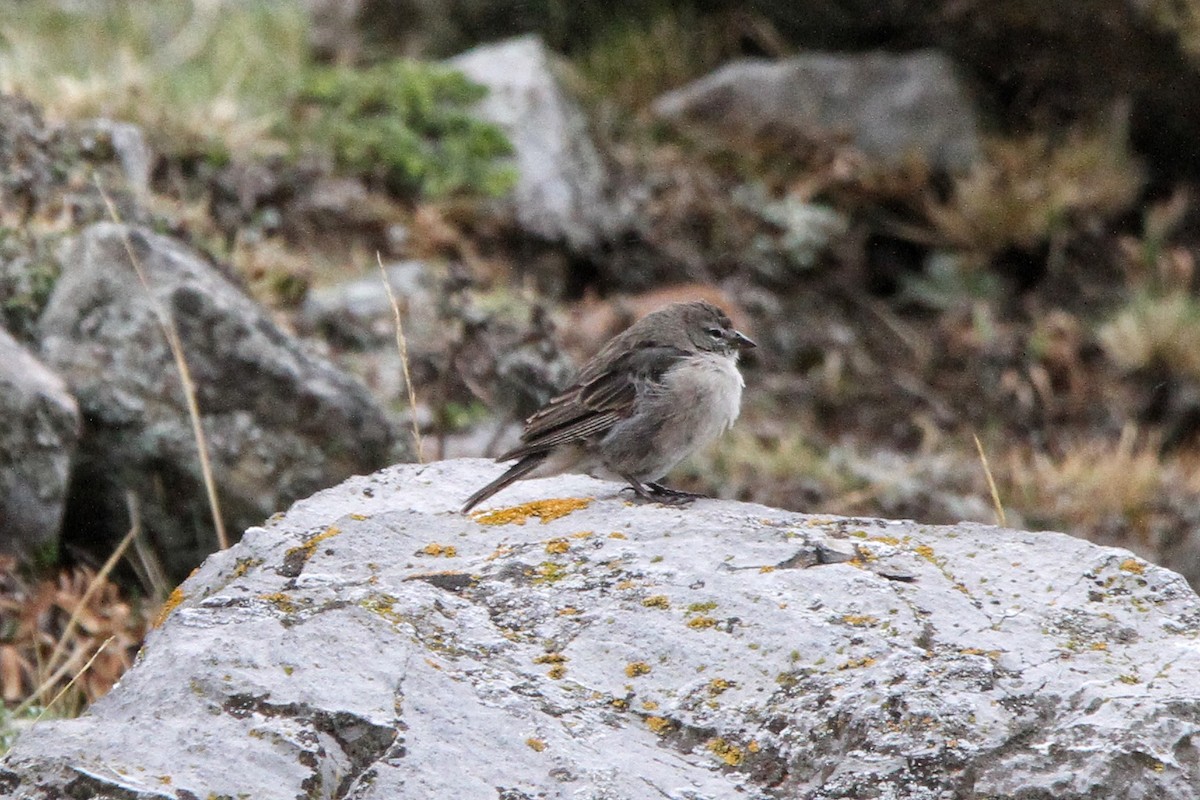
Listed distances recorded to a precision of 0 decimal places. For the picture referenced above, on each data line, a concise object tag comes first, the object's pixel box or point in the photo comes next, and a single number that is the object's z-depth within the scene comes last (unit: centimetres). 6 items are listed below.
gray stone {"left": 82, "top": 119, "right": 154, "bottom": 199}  1692
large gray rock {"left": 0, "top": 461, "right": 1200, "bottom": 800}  641
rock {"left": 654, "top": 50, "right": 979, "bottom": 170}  2412
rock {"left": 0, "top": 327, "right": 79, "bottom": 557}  1209
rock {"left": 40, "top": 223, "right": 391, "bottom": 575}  1326
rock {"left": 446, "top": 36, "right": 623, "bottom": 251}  2164
